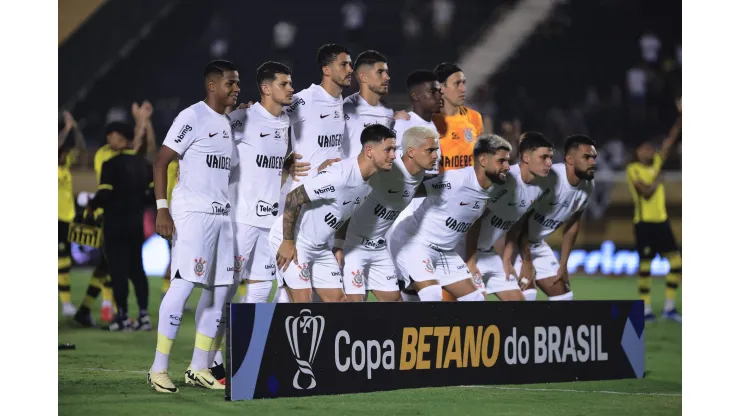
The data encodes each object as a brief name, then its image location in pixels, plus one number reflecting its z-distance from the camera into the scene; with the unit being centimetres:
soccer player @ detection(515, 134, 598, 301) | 1650
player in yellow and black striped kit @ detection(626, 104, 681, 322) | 2412
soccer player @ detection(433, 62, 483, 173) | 1637
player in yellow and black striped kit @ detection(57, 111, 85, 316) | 2231
